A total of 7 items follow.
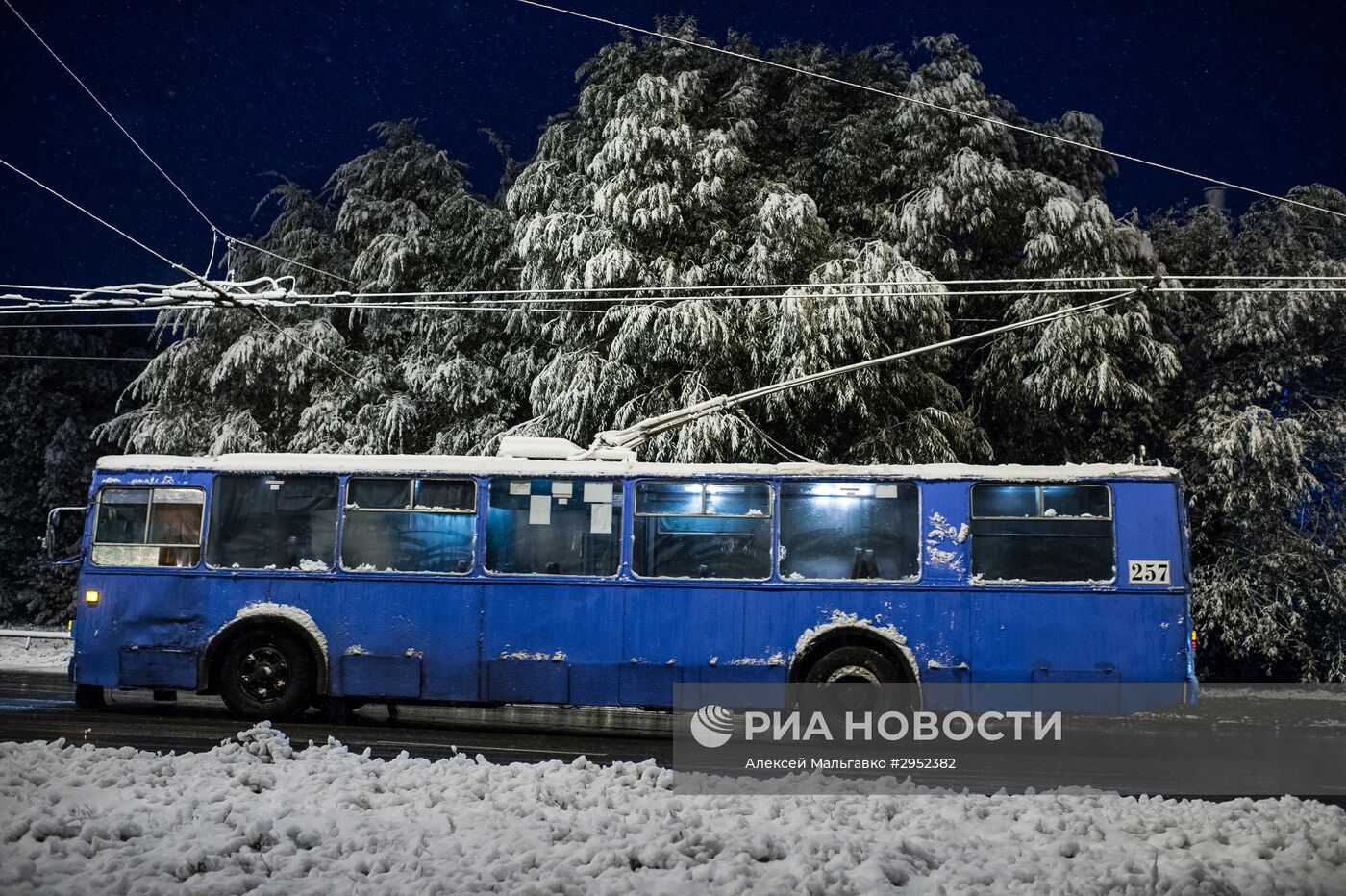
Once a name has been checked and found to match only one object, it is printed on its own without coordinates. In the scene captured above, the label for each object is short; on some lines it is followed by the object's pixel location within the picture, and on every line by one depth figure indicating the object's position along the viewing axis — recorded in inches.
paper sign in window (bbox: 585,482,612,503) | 475.8
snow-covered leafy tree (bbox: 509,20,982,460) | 724.7
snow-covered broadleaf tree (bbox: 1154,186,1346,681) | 780.0
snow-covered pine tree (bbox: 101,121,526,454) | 858.1
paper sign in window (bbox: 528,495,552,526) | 476.4
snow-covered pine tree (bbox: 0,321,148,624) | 1327.5
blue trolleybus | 451.5
